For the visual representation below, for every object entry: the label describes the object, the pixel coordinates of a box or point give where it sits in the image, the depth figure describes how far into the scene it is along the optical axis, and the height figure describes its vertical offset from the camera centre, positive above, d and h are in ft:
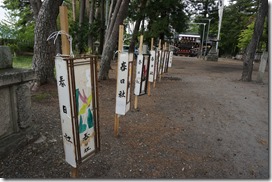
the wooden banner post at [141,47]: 14.19 -0.20
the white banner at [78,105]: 6.31 -1.89
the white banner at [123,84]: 10.43 -1.96
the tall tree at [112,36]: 24.73 +0.81
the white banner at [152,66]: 19.62 -1.96
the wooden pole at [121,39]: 10.25 +0.20
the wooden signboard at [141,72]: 14.47 -1.90
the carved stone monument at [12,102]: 8.47 -2.44
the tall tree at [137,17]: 47.39 +5.64
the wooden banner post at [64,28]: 6.38 +0.41
